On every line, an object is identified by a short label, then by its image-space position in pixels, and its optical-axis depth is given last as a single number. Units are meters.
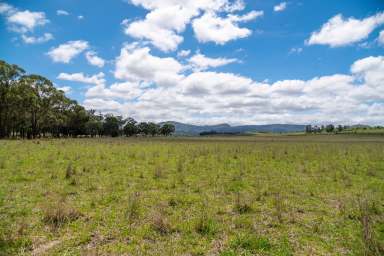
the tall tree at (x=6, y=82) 51.31
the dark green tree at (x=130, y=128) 148.50
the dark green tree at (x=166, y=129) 179.50
